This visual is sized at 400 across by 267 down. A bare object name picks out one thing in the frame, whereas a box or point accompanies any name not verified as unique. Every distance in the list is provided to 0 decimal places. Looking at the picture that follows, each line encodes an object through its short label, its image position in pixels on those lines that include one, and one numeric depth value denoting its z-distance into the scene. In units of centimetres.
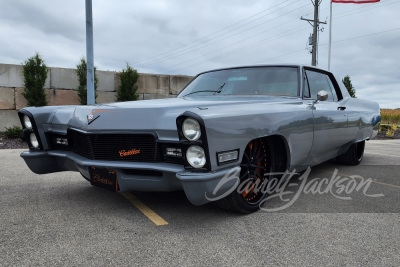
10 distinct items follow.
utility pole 2105
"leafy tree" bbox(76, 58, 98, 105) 1090
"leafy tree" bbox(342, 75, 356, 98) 2916
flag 1595
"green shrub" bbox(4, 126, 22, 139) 941
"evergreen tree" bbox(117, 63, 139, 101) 1140
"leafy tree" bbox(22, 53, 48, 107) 1008
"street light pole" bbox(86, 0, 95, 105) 852
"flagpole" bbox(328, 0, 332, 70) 2542
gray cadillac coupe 236
